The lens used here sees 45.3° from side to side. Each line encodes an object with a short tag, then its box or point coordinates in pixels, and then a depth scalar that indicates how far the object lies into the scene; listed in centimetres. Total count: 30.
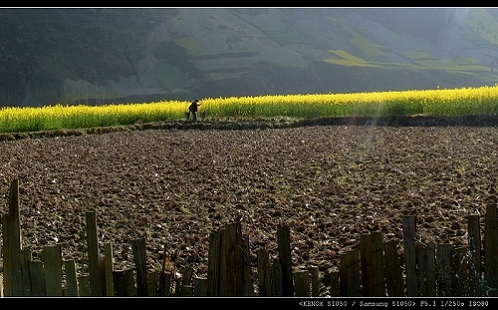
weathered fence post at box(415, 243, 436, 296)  409
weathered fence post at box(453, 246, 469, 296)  412
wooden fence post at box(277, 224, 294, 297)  412
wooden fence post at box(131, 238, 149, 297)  418
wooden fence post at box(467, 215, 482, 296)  418
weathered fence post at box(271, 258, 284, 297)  424
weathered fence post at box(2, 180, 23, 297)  441
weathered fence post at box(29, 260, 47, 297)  429
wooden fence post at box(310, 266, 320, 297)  416
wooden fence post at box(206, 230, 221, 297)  411
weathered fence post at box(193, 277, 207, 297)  415
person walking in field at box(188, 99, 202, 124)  2980
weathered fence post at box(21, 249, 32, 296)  436
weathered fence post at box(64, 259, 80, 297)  418
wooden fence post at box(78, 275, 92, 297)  419
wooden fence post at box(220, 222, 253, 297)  408
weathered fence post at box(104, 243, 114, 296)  416
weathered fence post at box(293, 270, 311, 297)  416
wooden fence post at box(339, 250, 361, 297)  402
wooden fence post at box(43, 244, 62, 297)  415
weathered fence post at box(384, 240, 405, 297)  405
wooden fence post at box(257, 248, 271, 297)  420
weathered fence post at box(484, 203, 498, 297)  424
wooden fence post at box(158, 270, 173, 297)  430
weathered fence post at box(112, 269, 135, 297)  424
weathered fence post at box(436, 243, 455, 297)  407
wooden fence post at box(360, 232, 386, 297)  397
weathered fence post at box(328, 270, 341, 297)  411
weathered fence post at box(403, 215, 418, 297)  405
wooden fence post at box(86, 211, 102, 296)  418
